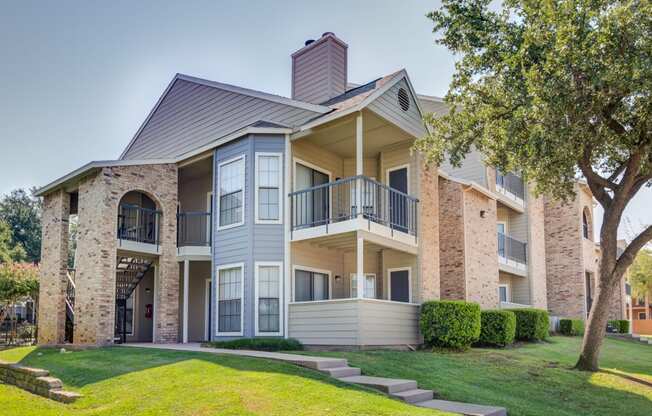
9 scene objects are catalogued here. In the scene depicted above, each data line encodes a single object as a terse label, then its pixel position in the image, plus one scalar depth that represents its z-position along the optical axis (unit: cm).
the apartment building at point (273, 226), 1535
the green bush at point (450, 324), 1527
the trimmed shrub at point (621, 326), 2908
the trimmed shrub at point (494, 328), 1764
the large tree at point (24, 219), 5527
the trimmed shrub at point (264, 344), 1423
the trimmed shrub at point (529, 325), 2022
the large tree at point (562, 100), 1230
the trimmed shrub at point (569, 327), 2525
